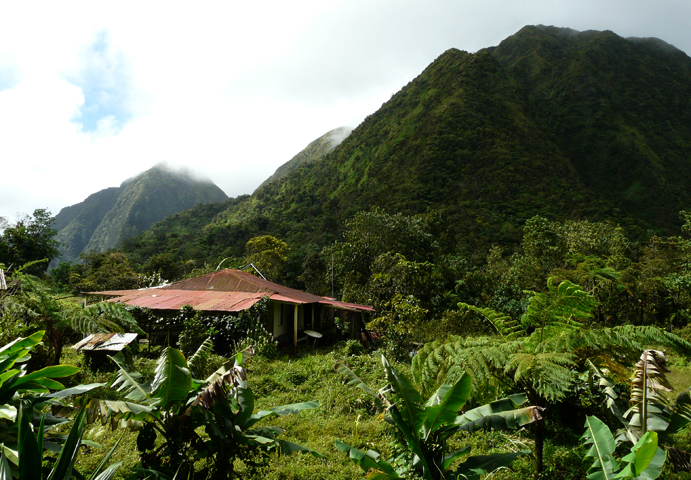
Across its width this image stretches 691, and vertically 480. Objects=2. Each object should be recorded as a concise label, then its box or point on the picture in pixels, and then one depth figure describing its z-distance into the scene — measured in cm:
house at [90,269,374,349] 1213
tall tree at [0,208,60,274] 3028
